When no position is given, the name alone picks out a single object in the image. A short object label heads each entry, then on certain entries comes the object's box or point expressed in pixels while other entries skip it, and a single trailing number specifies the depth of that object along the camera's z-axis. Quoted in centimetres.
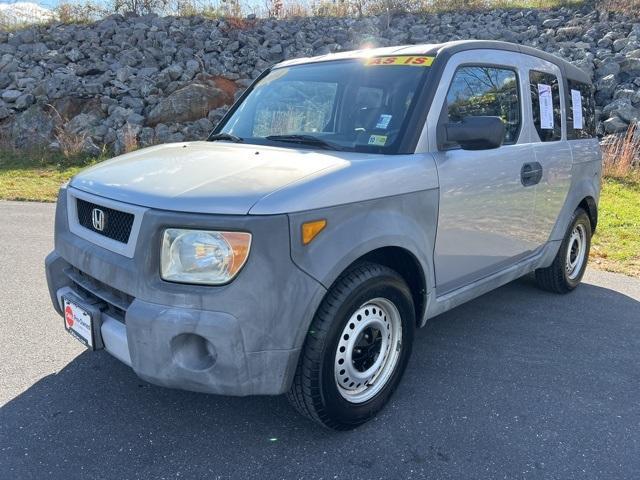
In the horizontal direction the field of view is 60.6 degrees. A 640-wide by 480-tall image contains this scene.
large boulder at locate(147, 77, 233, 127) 1250
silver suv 239
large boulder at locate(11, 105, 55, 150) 1239
